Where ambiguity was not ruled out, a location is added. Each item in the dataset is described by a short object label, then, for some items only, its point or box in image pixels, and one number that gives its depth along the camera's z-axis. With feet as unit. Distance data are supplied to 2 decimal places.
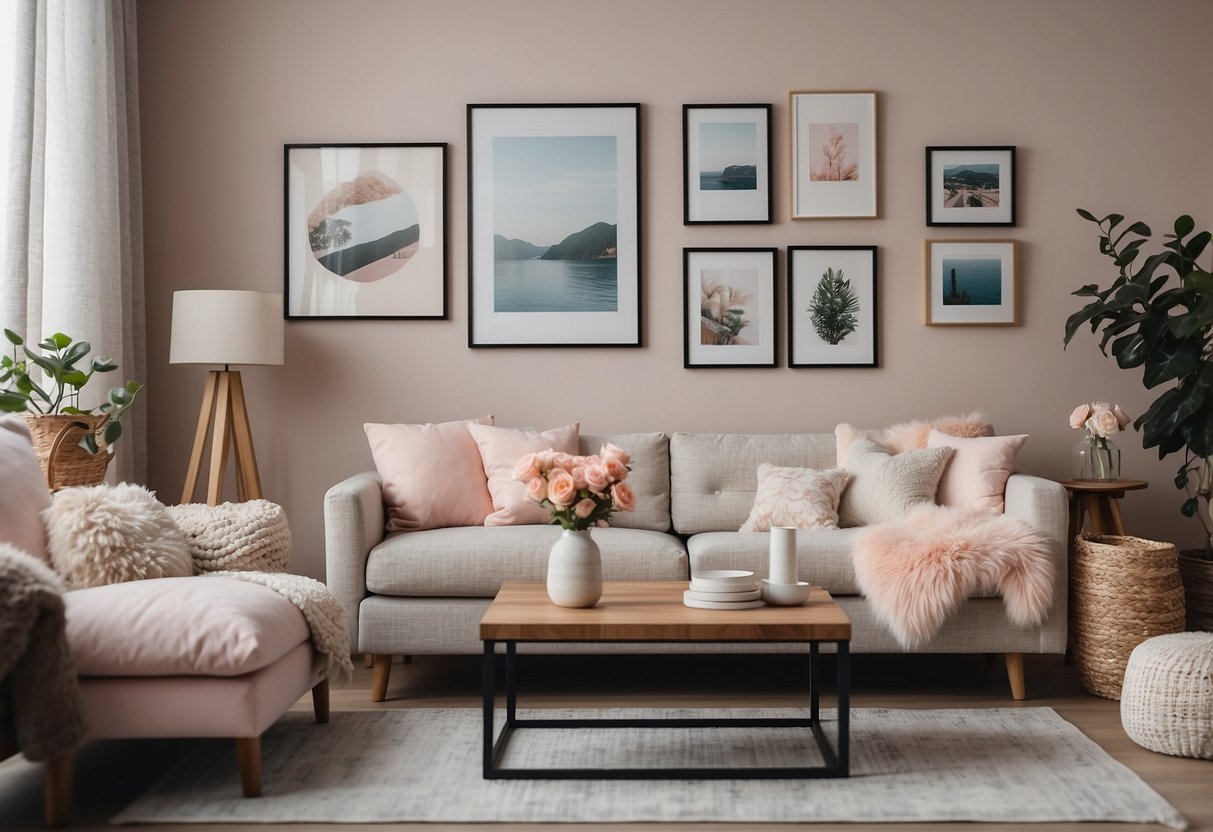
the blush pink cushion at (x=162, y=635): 7.38
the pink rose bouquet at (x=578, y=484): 8.27
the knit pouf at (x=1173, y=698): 8.43
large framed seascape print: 13.69
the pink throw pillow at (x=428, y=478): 11.77
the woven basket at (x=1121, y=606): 10.24
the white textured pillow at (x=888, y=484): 11.43
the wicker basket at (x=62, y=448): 10.03
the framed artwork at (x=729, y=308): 13.69
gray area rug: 7.48
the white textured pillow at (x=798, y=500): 11.51
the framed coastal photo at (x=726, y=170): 13.65
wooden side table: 11.72
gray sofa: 10.36
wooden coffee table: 7.71
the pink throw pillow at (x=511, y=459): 11.79
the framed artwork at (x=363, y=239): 13.74
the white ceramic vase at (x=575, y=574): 8.30
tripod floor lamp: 12.14
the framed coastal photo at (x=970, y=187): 13.56
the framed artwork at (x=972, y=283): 13.61
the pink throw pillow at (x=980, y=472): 11.43
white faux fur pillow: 8.28
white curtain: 10.79
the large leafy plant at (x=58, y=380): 9.84
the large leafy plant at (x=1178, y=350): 11.12
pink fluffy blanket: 9.91
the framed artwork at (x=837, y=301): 13.65
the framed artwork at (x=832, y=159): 13.60
